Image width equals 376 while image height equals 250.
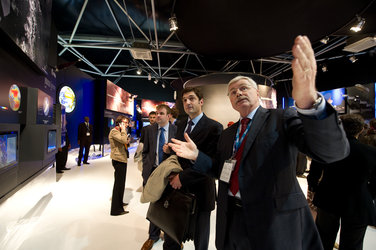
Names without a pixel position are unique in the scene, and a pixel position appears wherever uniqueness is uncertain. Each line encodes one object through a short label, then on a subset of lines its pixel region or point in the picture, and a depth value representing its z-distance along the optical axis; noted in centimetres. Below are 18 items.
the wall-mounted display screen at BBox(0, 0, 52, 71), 184
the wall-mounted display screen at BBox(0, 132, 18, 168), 150
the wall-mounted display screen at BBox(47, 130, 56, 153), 248
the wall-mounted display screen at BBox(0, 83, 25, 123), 204
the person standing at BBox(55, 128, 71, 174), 582
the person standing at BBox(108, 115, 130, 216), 312
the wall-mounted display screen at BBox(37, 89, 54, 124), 286
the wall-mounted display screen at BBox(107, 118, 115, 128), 1040
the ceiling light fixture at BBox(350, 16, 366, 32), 351
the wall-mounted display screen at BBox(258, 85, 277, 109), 699
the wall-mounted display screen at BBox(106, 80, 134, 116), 1046
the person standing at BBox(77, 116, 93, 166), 692
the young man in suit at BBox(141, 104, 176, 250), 251
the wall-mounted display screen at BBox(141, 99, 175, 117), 1492
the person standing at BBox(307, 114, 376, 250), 162
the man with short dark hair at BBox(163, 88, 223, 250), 166
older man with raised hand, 68
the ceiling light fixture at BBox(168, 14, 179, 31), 196
